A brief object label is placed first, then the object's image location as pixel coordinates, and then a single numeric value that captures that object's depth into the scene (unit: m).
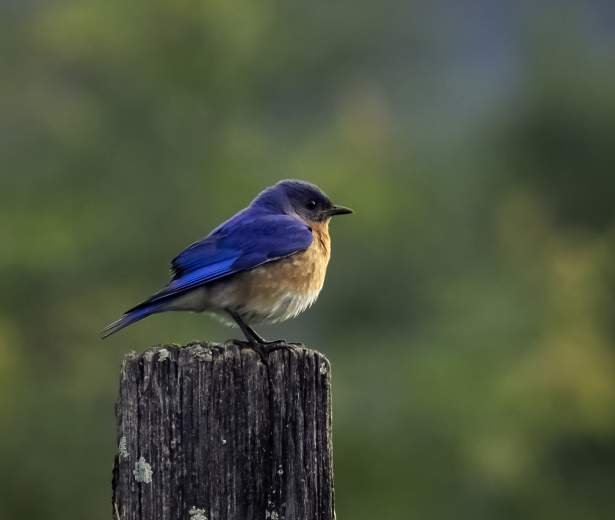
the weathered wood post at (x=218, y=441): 7.32
